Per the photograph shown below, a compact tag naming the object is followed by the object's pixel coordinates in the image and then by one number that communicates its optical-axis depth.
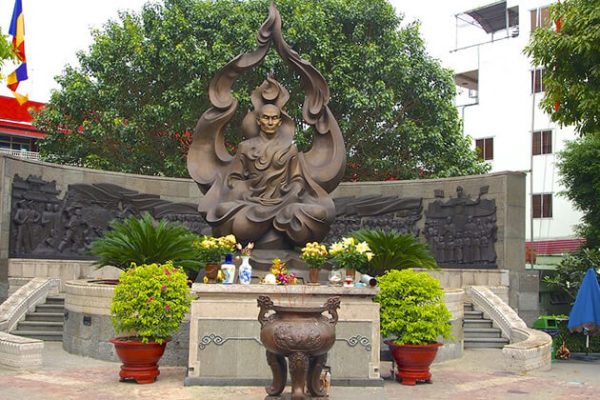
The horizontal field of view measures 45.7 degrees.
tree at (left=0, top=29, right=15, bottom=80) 11.93
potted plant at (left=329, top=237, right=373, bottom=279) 9.38
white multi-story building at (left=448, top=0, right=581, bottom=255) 26.84
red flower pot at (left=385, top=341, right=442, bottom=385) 8.71
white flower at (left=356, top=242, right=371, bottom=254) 9.31
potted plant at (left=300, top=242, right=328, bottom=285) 9.34
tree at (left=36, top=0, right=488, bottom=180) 19.94
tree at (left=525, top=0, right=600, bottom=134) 11.71
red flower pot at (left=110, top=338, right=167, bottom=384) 8.44
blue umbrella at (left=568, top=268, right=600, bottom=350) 11.31
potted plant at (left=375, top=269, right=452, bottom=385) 8.73
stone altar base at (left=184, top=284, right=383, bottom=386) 8.28
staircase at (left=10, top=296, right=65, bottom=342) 12.48
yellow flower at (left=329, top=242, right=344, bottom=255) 9.51
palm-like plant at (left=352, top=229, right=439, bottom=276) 10.54
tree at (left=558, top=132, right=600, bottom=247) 21.80
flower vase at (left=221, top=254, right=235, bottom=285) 8.77
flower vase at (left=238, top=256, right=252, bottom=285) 8.80
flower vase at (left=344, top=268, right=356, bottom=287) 8.83
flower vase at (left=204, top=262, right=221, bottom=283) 9.32
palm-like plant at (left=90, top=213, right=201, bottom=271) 10.51
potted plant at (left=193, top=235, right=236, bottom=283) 9.33
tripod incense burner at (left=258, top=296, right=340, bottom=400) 6.68
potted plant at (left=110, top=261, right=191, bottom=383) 8.45
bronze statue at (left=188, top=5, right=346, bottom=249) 10.96
